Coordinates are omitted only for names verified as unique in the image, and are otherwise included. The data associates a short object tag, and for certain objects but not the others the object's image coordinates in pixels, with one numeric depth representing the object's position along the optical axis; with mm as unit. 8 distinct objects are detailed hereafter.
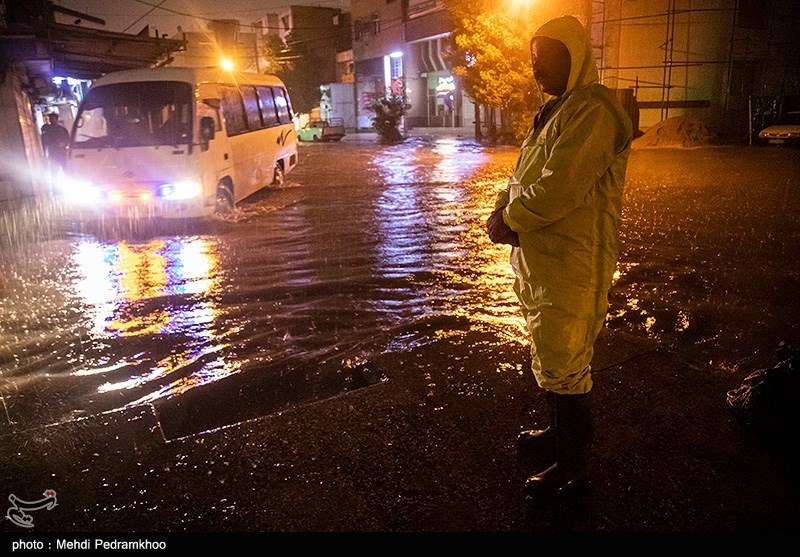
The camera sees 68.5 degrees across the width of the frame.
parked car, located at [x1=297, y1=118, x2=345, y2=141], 37312
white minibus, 9203
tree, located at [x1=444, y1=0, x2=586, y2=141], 21875
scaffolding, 23453
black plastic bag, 2939
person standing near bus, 14297
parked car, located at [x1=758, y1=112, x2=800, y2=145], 19411
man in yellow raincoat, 2279
